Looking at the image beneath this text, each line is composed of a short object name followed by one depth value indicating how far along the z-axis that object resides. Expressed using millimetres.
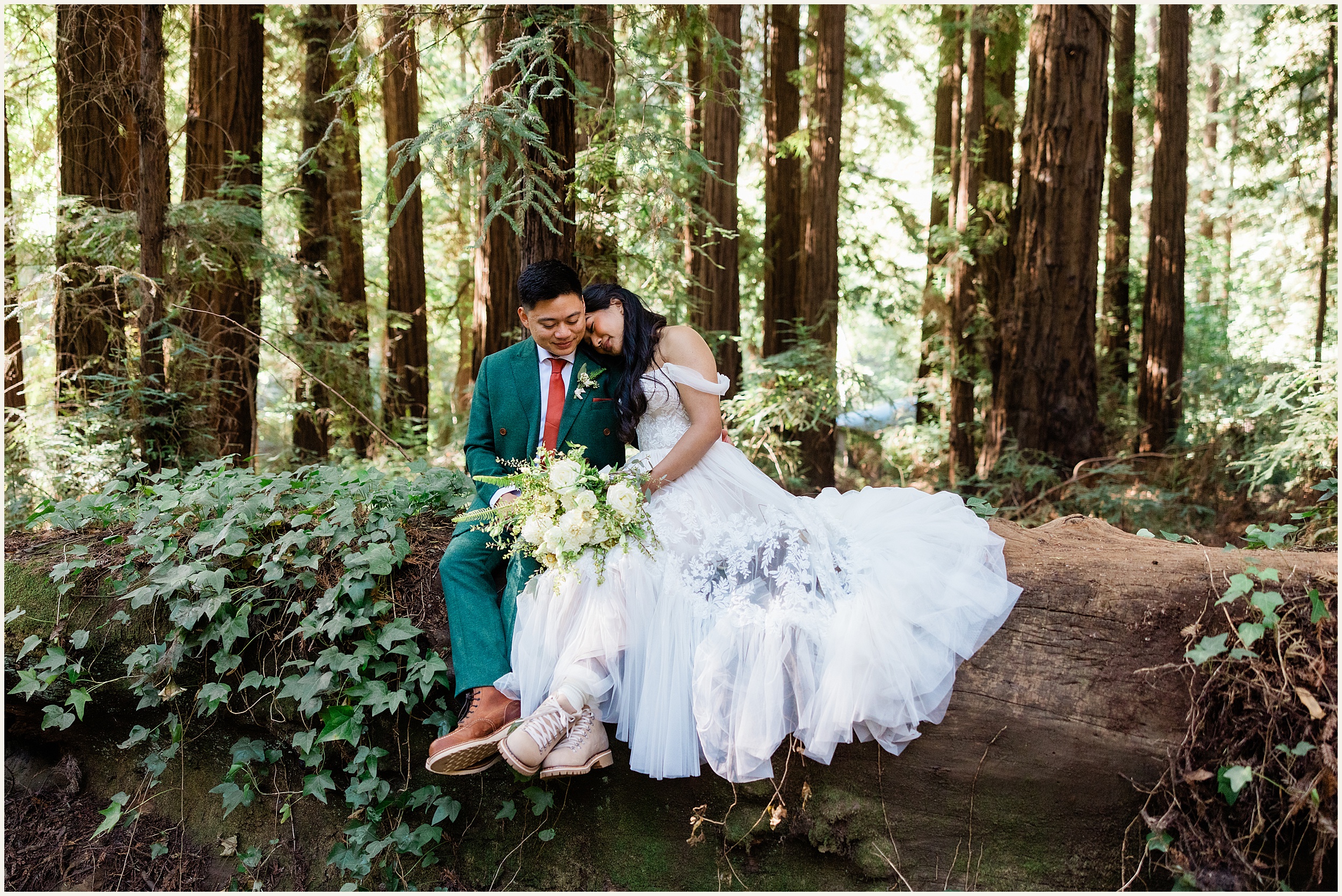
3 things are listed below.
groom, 3404
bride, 3143
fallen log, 3227
